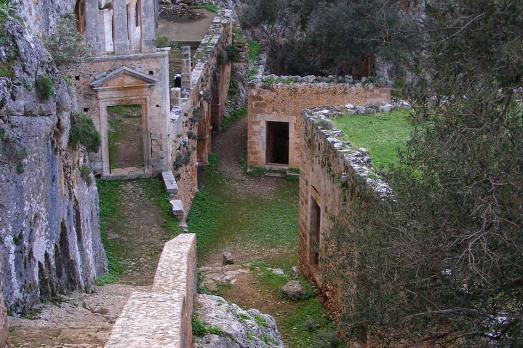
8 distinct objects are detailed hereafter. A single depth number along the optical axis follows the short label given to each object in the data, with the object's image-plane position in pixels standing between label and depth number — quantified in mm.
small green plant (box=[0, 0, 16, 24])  9708
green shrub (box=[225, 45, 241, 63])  26172
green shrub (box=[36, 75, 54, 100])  10000
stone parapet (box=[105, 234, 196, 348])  6730
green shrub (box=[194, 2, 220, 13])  30502
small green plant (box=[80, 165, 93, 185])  12375
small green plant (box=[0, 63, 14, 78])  9289
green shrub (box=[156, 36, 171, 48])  23578
